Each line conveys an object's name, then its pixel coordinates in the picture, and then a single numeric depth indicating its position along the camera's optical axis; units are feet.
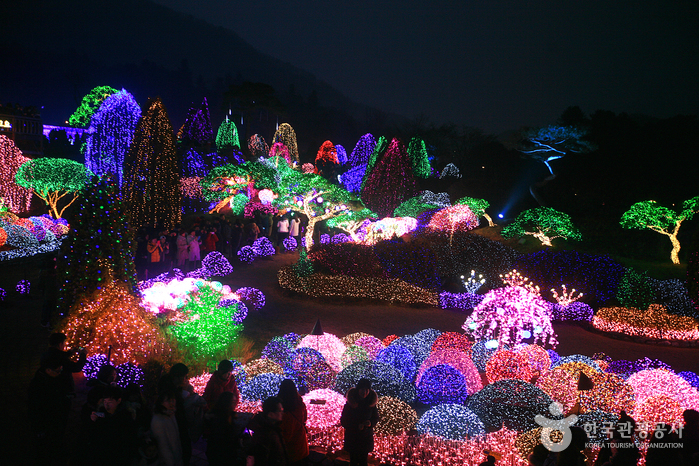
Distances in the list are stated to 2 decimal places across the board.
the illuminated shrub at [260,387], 17.81
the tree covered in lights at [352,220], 58.65
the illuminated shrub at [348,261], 42.88
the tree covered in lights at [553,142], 69.46
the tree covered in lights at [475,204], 67.69
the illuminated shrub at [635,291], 36.32
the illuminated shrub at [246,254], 53.78
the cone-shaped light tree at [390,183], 79.36
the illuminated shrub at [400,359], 21.85
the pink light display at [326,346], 22.79
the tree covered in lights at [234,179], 59.00
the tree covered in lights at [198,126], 118.93
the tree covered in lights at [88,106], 83.97
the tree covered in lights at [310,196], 55.01
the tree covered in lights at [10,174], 65.57
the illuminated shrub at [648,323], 33.30
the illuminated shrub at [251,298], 35.86
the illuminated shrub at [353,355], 22.71
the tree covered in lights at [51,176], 66.80
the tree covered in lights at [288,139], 114.62
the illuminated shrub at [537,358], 22.27
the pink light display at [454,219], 54.01
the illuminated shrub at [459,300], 41.11
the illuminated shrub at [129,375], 18.39
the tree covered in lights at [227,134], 126.93
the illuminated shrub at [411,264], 42.55
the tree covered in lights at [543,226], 56.08
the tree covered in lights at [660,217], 52.24
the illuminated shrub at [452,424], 16.11
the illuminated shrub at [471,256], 45.32
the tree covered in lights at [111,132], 68.39
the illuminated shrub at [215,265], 45.96
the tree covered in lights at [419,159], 113.09
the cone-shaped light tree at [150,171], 65.82
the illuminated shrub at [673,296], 39.47
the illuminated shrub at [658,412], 17.24
